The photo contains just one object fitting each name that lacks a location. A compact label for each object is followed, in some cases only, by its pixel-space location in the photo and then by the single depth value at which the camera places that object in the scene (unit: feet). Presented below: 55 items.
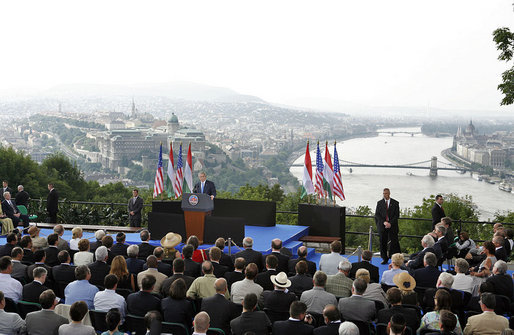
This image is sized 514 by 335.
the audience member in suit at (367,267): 31.68
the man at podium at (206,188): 52.37
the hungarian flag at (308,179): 59.16
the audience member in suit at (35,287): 27.35
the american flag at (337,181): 56.29
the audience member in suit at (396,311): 24.64
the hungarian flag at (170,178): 60.54
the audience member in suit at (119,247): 36.52
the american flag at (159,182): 61.00
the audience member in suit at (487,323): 22.98
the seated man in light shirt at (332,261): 34.12
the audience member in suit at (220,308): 25.16
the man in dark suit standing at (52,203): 60.23
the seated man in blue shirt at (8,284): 28.07
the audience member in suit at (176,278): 28.50
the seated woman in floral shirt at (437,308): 23.30
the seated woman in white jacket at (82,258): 33.71
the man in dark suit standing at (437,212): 46.60
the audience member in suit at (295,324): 22.59
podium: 47.11
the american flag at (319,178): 57.21
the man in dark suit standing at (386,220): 45.98
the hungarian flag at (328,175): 56.29
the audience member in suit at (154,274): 29.43
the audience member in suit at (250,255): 34.35
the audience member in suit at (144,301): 25.94
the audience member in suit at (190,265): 31.94
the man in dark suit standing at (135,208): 55.93
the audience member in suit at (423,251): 35.14
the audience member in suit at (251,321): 23.16
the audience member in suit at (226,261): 34.01
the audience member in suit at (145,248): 37.24
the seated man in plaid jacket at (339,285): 29.07
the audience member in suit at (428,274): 30.58
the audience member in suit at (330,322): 22.44
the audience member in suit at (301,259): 33.19
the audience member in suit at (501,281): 28.50
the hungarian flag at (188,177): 59.41
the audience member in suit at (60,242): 37.35
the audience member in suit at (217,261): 31.60
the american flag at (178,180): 59.52
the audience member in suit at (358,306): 25.20
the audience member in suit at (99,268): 31.09
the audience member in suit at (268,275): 30.35
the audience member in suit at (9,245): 35.32
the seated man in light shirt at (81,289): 27.48
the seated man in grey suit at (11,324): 23.56
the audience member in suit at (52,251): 34.73
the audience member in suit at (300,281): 29.30
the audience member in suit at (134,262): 32.96
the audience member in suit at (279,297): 25.99
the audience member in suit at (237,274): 30.53
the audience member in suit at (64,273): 30.58
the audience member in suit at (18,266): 31.30
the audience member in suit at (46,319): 23.27
